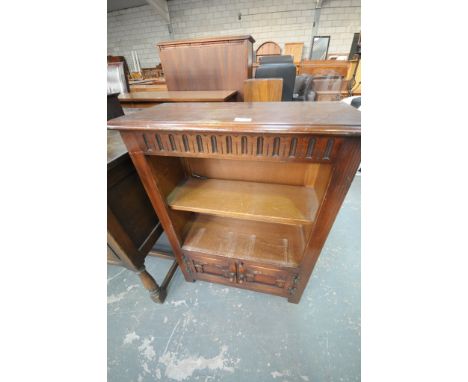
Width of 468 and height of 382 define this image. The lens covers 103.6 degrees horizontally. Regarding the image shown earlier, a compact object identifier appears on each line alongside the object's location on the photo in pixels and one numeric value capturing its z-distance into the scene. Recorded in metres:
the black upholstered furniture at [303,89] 3.10
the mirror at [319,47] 5.07
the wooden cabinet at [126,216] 0.68
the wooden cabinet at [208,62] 1.29
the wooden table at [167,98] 1.03
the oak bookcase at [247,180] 0.49
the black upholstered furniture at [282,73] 2.28
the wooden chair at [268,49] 5.20
